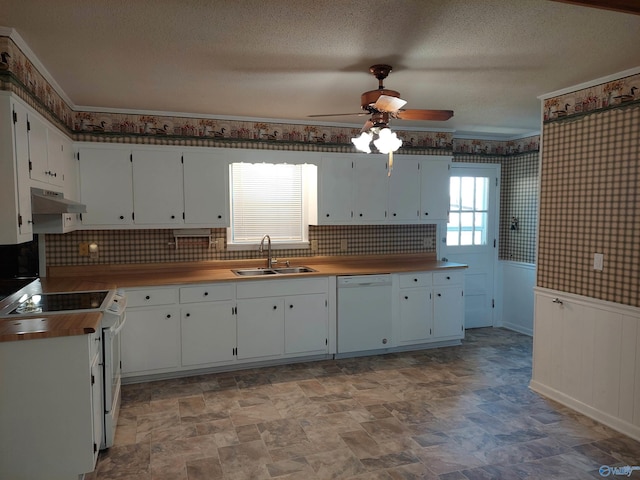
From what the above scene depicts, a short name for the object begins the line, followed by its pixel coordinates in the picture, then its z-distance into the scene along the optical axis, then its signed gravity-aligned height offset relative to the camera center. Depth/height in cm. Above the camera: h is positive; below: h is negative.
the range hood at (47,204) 281 +9
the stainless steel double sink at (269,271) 455 -55
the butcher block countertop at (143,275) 239 -53
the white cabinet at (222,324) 390 -98
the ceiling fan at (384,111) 279 +69
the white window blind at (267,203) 476 +17
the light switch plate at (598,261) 323 -31
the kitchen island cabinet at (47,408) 233 -101
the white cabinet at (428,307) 475 -97
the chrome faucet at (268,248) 469 -32
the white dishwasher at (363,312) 452 -96
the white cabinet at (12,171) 242 +27
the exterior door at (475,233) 565 -19
